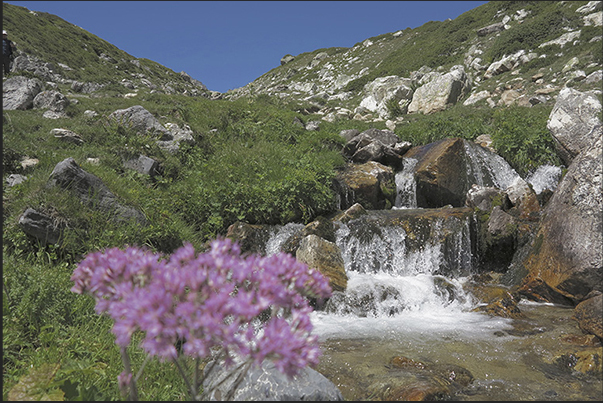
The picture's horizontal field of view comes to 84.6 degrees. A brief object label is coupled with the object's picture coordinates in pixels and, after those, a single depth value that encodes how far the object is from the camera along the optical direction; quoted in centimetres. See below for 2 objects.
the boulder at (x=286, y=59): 8607
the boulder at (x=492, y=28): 3894
